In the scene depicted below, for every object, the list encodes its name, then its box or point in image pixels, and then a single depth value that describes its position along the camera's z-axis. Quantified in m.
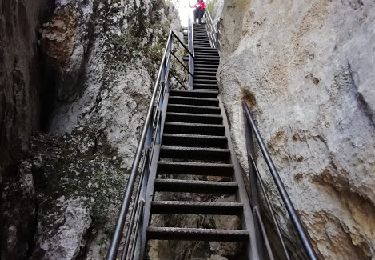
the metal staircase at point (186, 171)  2.68
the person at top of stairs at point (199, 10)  15.03
